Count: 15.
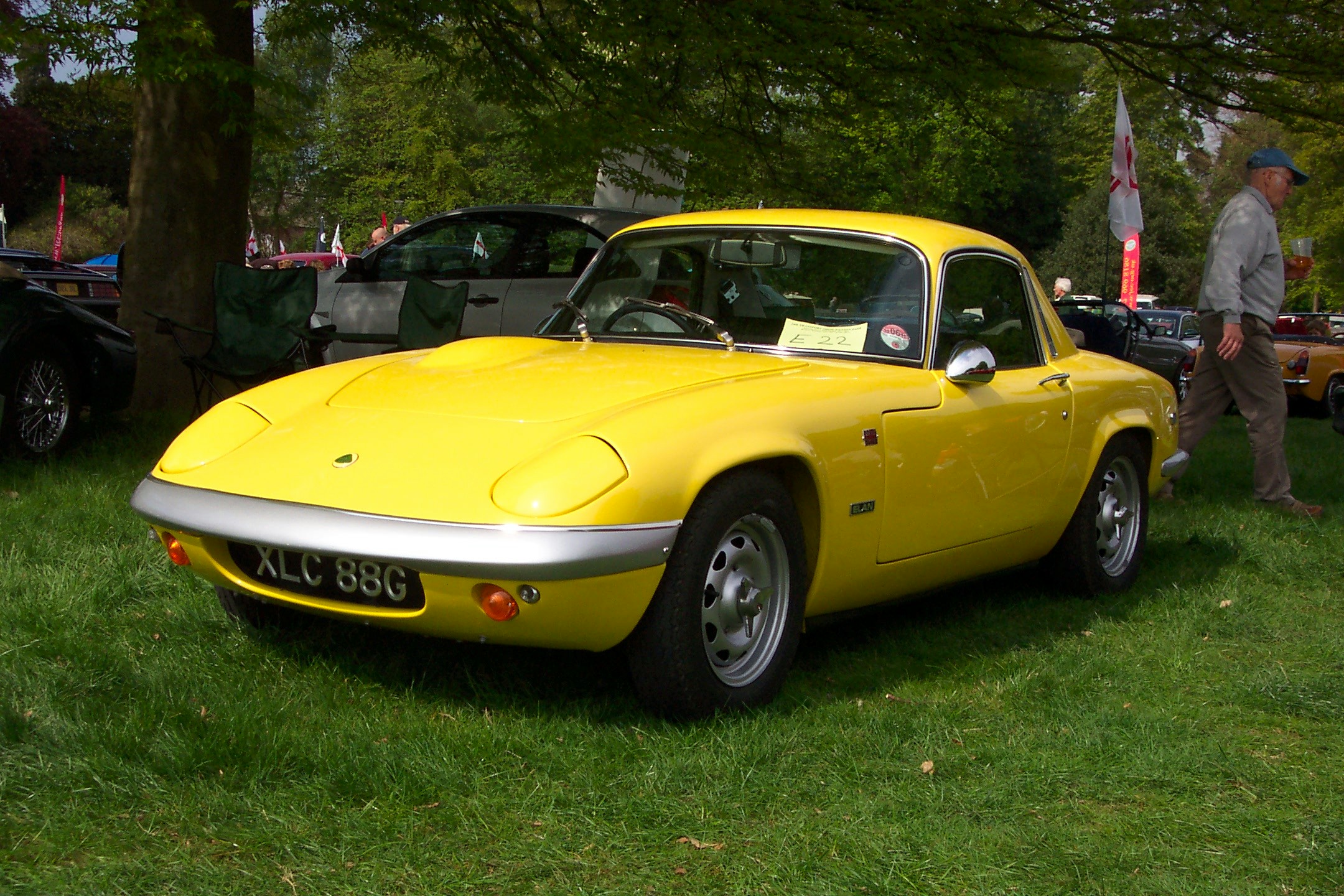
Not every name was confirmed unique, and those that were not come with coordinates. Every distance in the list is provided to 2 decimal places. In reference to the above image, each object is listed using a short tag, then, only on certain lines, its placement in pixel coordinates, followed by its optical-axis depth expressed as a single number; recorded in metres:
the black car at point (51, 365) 6.94
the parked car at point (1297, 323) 21.28
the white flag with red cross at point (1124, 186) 13.93
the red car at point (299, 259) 25.64
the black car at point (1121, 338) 9.80
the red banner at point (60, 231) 29.42
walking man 7.32
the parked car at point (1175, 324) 21.14
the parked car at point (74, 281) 11.66
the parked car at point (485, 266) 9.83
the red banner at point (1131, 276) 17.00
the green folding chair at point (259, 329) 7.78
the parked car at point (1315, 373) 17.25
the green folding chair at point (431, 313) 8.20
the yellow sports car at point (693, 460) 3.32
